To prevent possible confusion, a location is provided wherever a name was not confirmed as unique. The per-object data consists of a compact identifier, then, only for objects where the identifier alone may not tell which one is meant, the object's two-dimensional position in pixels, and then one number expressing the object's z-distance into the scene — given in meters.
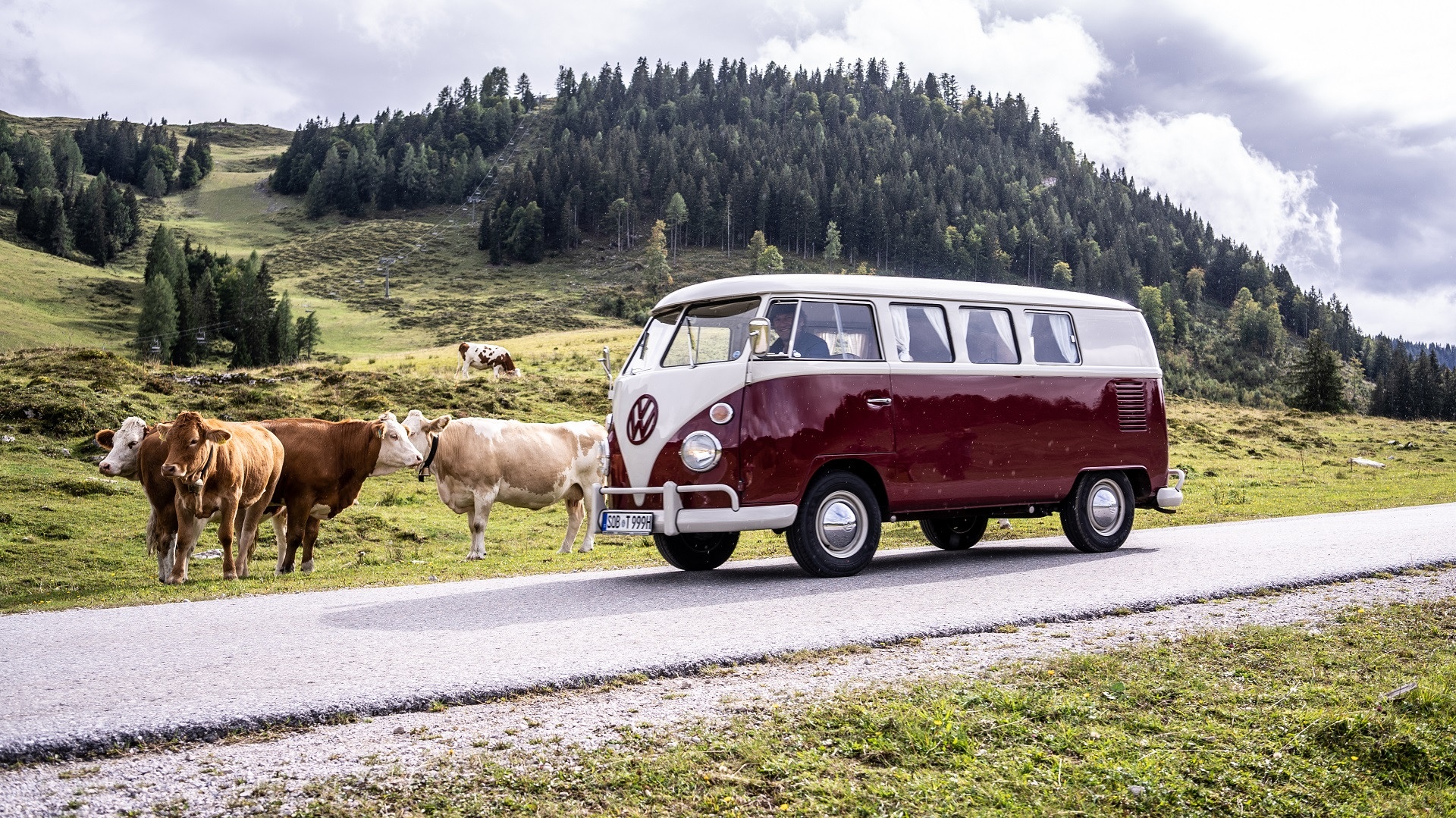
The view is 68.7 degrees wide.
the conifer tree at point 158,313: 95.62
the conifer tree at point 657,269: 136.50
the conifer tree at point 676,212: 158.25
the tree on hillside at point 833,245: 157.00
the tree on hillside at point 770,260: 141.48
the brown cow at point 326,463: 15.21
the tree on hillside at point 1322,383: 80.88
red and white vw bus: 10.81
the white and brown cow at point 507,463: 17.11
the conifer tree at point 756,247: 152.25
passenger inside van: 11.04
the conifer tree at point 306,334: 94.88
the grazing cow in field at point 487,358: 47.88
